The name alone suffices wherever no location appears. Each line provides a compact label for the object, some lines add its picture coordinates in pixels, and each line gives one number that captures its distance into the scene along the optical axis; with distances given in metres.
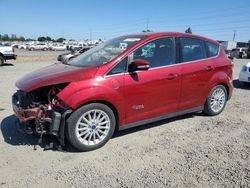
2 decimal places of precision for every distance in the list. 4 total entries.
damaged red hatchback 2.71
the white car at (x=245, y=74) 6.56
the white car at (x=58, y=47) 42.45
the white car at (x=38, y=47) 41.59
